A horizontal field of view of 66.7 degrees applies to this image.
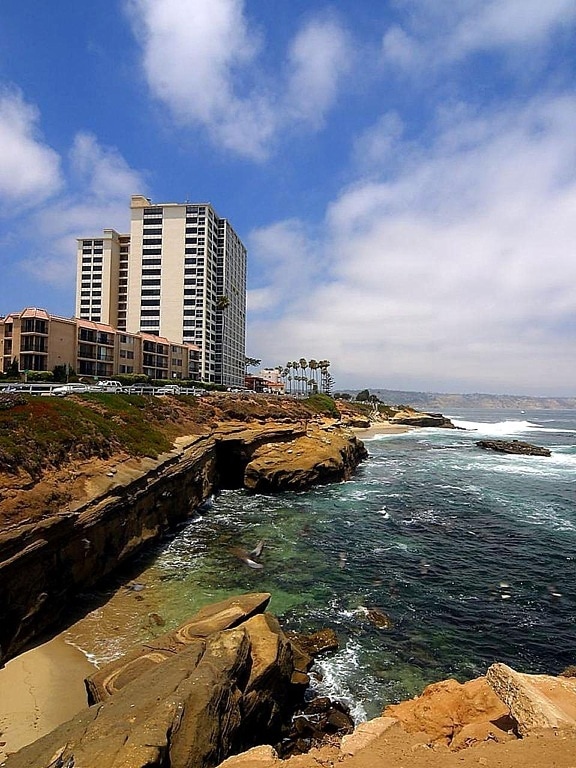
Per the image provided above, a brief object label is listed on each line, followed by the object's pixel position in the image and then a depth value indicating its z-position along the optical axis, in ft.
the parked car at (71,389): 111.12
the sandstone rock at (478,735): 25.90
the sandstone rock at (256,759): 23.59
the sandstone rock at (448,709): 29.40
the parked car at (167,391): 162.20
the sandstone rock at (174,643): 33.78
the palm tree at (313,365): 533.55
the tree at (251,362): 539.86
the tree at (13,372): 166.65
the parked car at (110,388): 136.98
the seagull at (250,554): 69.92
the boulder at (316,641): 46.65
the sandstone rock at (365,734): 25.23
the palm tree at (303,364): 550.07
